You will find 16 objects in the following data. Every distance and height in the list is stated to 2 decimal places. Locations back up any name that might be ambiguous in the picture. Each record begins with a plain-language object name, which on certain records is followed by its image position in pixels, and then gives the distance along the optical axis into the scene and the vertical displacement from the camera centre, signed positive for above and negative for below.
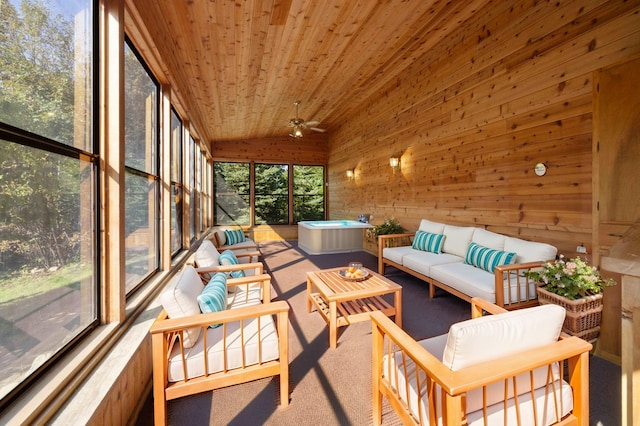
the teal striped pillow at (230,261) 2.85 -0.57
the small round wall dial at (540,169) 2.82 +0.45
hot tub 6.16 -0.65
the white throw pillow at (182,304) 1.53 -0.56
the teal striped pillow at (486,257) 2.80 -0.54
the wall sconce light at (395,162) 5.20 +0.97
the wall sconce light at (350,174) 7.09 +1.01
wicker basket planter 2.08 -0.86
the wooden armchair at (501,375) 1.01 -0.65
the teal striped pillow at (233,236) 5.16 -0.52
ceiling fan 5.18 +1.76
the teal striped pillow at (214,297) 1.67 -0.58
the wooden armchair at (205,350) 1.38 -0.83
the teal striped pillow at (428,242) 3.91 -0.49
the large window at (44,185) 0.95 +0.12
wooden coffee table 2.33 -0.86
